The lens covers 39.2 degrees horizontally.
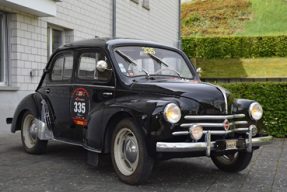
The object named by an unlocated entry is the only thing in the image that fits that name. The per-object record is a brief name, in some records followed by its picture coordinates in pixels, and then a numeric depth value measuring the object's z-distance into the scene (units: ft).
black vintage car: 15.49
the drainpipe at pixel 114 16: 52.11
